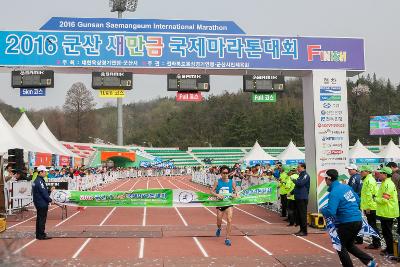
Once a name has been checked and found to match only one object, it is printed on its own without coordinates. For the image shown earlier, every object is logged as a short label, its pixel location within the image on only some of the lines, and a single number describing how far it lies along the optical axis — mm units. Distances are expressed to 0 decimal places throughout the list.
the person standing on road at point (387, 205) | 9375
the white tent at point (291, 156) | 43219
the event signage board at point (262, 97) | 17938
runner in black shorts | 12023
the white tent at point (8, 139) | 25570
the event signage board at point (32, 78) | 16859
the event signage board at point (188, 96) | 17500
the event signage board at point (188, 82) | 17156
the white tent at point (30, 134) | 33375
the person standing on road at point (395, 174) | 9914
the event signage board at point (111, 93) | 17312
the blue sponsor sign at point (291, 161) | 43028
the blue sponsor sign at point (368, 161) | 44769
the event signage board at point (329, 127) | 15859
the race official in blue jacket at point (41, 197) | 12125
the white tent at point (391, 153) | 45947
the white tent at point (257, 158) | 45031
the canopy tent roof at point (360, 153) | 43878
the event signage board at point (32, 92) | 17281
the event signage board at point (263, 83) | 17391
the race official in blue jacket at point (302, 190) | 13205
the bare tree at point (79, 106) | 86500
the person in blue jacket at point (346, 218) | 7508
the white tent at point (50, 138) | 38947
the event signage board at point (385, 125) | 80750
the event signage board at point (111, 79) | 16766
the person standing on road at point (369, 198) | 10266
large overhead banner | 16141
